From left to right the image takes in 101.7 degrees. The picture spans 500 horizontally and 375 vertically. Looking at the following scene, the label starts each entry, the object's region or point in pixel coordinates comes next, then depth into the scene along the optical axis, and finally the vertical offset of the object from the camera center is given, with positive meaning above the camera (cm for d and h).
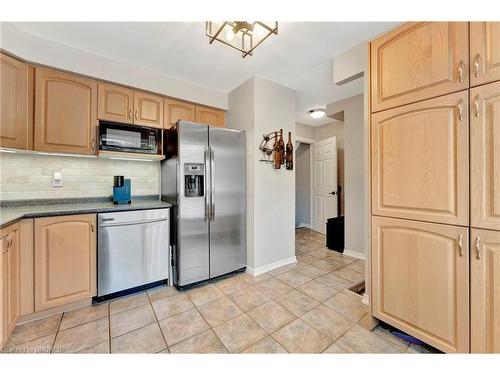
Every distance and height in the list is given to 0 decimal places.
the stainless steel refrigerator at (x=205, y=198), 220 -10
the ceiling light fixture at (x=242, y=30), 145 +129
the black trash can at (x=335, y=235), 341 -78
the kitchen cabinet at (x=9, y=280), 135 -65
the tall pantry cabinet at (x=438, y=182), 104 +4
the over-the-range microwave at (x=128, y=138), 211 +56
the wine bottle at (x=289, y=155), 279 +47
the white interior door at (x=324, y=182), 413 +15
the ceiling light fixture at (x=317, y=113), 376 +143
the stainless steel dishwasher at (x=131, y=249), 191 -61
